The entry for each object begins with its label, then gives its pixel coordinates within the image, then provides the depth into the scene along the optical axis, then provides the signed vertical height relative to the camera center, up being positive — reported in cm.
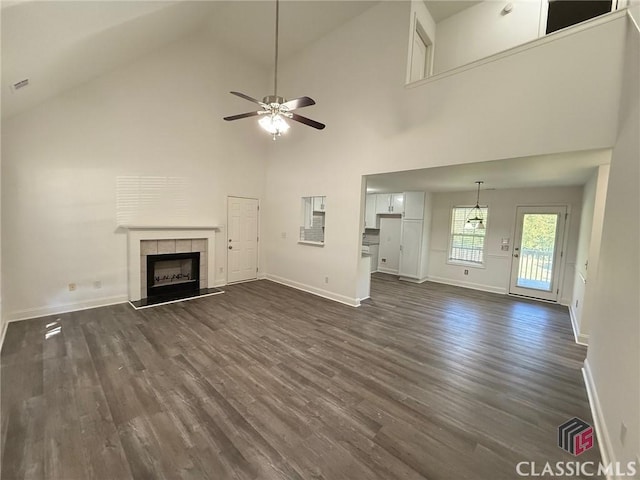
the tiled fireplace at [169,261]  475 -96
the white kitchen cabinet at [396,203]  752 +63
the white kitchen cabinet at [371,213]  823 +33
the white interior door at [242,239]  619 -54
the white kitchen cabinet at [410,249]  702 -65
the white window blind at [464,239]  652 -30
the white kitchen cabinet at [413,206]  696 +52
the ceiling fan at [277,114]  270 +115
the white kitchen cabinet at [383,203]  786 +64
